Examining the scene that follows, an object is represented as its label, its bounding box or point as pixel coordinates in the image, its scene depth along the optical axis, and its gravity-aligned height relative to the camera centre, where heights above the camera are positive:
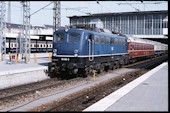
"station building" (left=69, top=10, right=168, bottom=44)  80.50 +9.20
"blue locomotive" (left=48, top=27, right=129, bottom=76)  18.45 +0.13
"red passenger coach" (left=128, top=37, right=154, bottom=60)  33.44 +0.62
